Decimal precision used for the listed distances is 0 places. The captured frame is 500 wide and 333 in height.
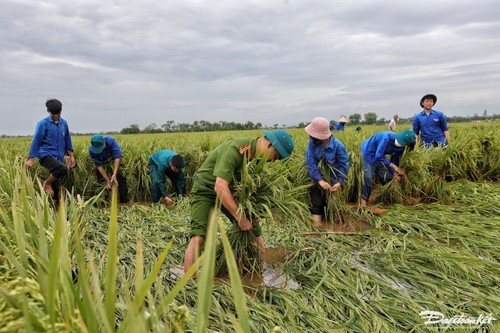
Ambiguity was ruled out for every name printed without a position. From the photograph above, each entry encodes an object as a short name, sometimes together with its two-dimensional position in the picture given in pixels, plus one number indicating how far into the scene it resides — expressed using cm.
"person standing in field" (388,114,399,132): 990
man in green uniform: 247
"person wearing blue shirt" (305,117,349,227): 432
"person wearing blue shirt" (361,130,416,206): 468
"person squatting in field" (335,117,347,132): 1265
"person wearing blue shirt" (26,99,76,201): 463
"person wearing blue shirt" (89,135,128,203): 525
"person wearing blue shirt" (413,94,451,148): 596
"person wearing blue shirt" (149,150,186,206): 502
